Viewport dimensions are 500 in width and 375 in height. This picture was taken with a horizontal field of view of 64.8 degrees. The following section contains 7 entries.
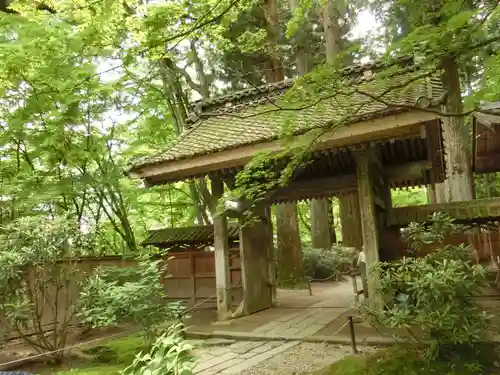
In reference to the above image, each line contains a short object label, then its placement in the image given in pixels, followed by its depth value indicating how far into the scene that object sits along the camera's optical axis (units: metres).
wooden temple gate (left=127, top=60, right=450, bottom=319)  6.33
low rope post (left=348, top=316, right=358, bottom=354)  5.32
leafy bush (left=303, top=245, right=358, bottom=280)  16.28
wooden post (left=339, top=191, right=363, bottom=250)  18.94
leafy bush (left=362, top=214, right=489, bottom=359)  4.21
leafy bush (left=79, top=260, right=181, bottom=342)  5.64
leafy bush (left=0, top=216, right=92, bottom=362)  6.20
